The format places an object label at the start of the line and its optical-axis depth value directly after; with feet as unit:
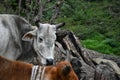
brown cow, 9.67
